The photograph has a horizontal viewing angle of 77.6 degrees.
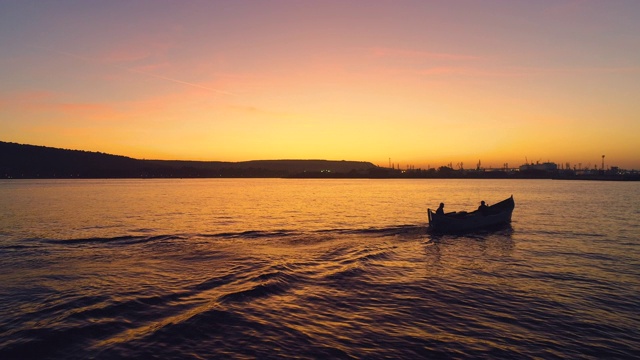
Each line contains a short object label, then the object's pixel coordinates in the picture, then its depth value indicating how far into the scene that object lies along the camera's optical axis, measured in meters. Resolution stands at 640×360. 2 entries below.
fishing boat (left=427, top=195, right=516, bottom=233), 42.53
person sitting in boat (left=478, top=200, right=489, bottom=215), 47.28
